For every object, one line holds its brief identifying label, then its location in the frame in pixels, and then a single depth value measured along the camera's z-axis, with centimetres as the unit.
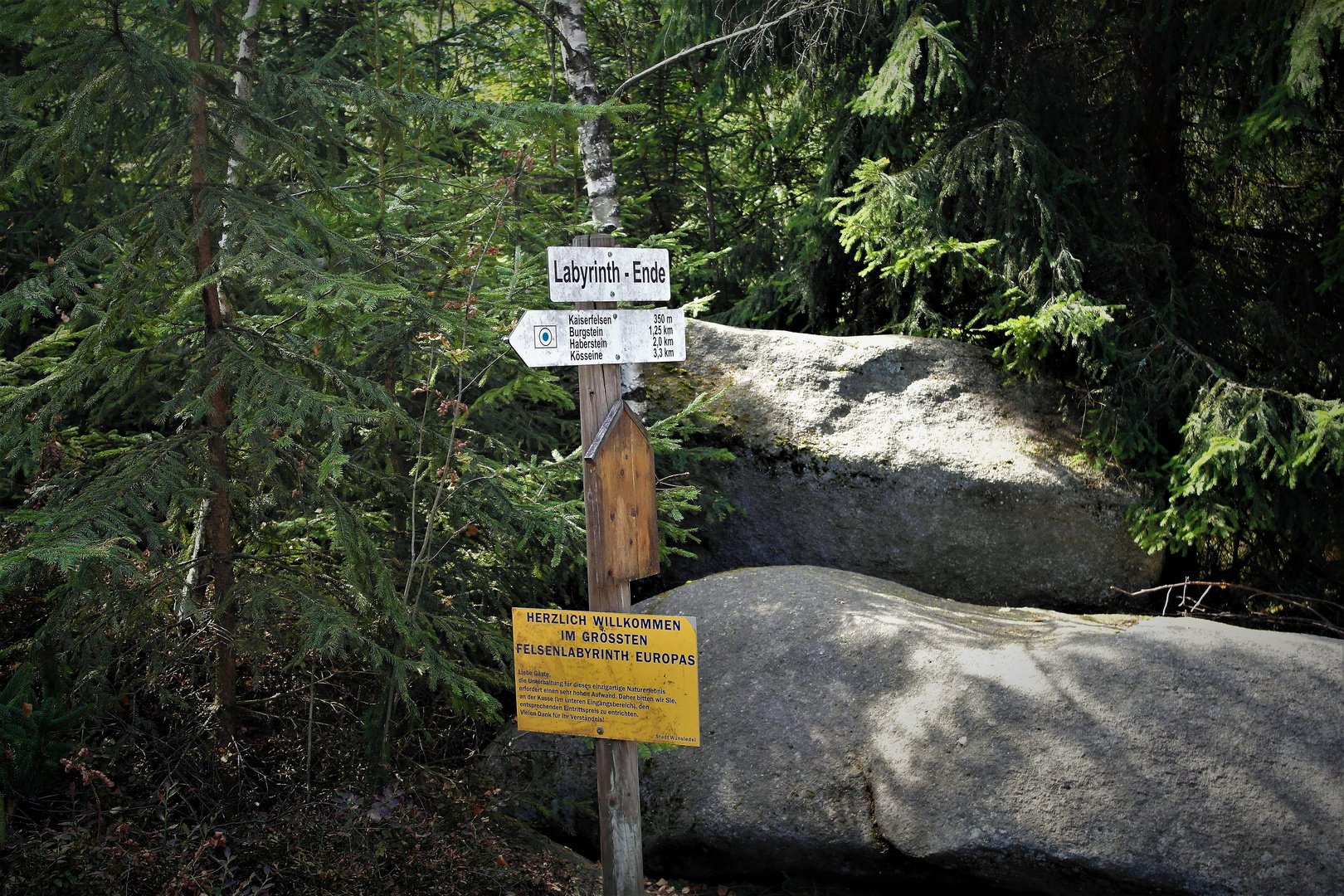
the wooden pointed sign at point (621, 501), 363
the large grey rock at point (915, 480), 682
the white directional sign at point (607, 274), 353
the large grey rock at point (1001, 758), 398
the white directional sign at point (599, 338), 345
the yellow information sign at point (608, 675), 347
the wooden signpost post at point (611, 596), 349
